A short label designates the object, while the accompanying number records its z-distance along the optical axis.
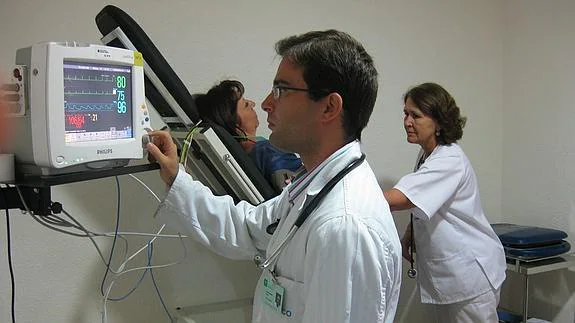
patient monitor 1.02
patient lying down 1.93
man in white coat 0.97
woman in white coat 2.19
